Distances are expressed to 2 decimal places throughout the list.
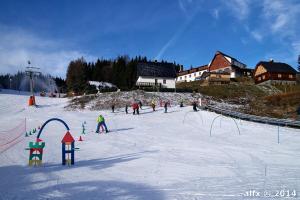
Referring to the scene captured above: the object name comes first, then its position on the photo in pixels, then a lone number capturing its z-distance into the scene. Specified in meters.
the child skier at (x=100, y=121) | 21.48
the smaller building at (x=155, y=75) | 64.62
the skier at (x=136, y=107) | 33.38
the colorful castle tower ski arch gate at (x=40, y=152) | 11.58
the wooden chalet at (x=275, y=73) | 75.27
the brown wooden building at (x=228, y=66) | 85.56
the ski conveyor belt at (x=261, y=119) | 23.42
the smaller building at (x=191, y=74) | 99.19
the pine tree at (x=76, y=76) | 73.04
